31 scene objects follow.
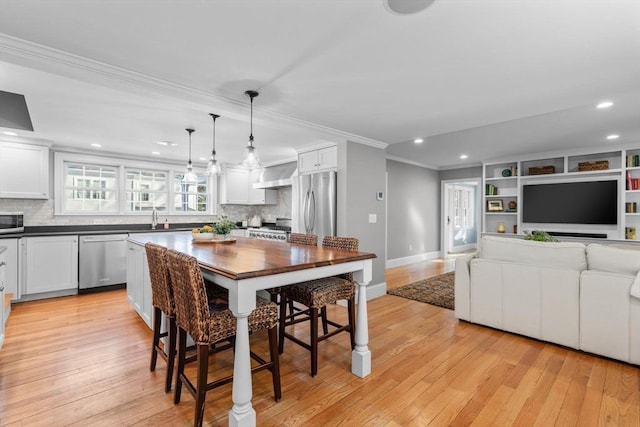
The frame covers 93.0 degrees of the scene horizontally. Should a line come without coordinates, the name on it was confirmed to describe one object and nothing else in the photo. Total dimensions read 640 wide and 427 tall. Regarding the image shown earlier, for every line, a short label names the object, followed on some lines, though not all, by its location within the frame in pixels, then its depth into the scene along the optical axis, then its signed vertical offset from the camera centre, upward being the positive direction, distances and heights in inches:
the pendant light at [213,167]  135.3 +20.5
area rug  163.7 -46.9
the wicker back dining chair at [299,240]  118.8 -11.8
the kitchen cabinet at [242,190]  257.1 +19.3
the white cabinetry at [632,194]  204.1 +13.6
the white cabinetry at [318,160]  171.9 +31.6
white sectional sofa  96.3 -28.6
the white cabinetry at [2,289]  102.1 -26.4
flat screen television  214.1 +8.3
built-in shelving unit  207.0 +28.1
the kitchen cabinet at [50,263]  161.6 -28.1
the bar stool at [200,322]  66.2 -25.5
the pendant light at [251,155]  107.8 +21.2
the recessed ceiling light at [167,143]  179.9 +41.7
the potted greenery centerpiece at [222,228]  123.6 -6.2
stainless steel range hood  218.2 +28.5
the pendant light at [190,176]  147.4 +17.9
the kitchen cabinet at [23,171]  167.6 +23.5
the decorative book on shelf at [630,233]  206.2 -13.1
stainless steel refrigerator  168.6 +5.3
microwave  160.7 -5.4
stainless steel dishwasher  176.1 -28.8
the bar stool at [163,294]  80.9 -22.6
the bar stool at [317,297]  89.0 -25.9
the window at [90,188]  198.5 +16.2
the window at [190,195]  242.9 +15.0
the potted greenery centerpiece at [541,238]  124.7 -10.1
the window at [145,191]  221.5 +16.5
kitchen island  65.9 -14.8
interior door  319.6 -3.2
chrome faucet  222.7 -4.0
